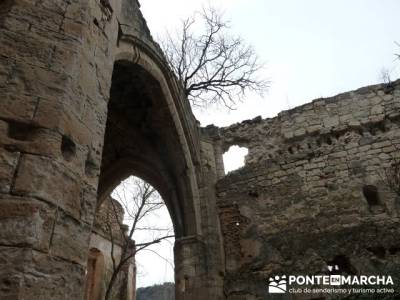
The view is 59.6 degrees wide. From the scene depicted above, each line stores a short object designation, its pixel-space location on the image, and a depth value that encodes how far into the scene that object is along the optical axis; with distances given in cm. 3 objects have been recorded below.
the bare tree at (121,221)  1084
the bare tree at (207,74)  931
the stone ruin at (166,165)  199
